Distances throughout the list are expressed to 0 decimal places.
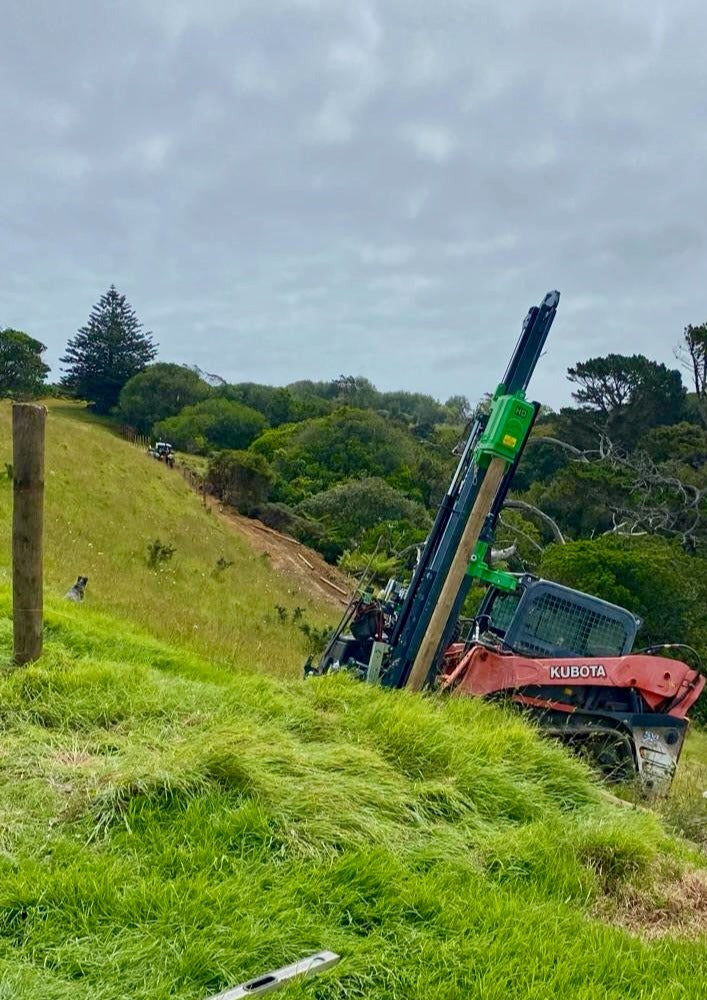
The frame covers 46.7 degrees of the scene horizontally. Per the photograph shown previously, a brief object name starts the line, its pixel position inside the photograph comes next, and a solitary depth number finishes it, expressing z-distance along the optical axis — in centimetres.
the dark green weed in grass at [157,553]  1728
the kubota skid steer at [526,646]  670
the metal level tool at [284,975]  252
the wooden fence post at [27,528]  528
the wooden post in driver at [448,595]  654
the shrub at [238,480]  3212
